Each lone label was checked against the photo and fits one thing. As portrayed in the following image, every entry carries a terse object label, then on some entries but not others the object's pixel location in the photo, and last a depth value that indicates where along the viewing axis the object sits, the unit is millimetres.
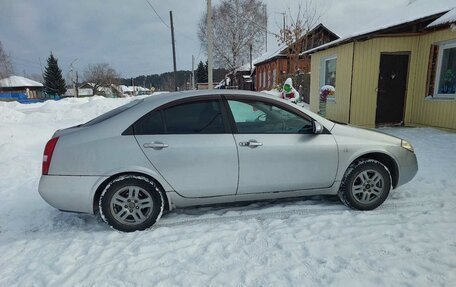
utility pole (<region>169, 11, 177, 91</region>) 29794
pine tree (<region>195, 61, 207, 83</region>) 71412
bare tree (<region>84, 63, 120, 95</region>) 65500
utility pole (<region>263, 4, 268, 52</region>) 41378
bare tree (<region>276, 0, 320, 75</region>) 22375
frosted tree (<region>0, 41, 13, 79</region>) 40603
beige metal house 8586
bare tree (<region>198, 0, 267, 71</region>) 40719
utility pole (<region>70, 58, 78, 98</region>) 54250
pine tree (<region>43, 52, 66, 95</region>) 55344
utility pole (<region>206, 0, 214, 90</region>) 14758
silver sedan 3285
